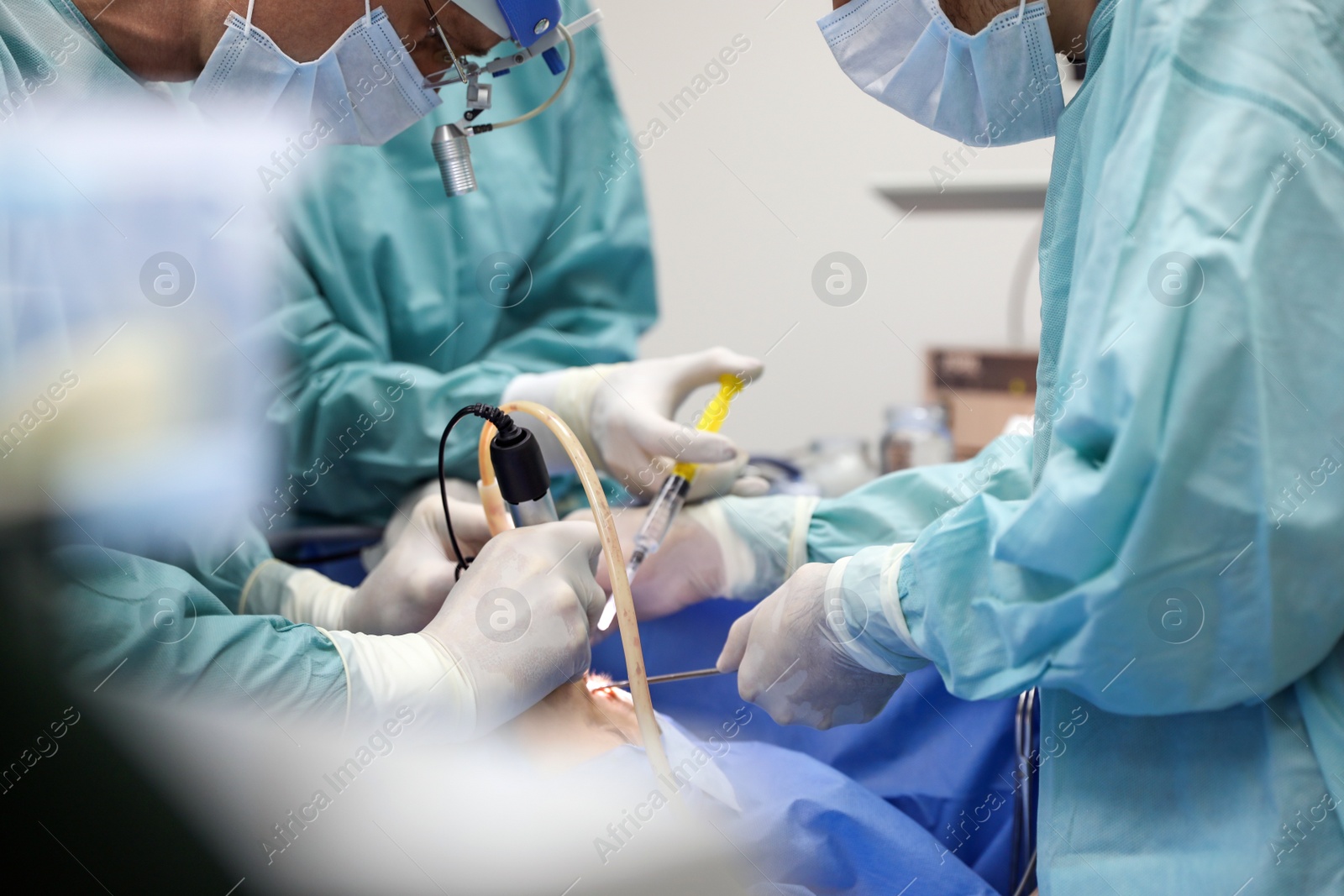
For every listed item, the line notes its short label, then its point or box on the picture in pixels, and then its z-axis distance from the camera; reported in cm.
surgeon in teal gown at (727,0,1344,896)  66
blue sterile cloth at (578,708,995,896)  94
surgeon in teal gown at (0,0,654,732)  82
